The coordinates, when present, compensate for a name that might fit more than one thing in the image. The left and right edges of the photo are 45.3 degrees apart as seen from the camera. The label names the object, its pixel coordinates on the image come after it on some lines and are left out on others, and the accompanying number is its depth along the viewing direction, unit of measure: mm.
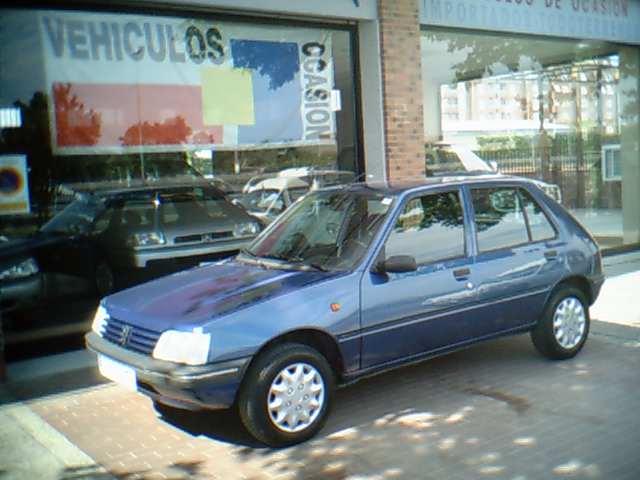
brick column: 9555
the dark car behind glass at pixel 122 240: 7527
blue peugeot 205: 4676
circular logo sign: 7273
